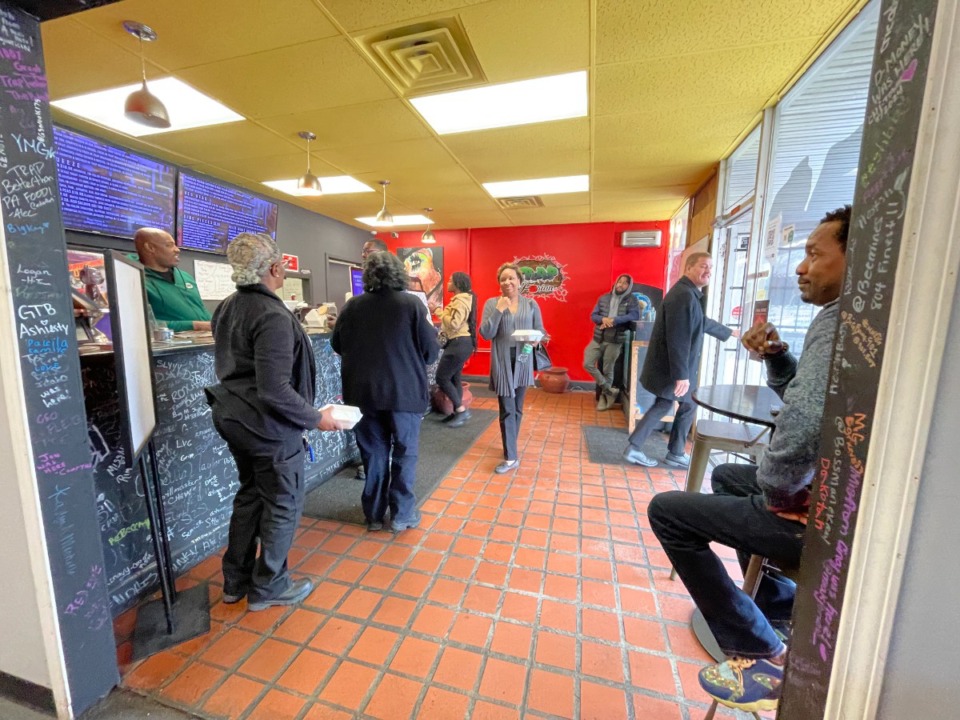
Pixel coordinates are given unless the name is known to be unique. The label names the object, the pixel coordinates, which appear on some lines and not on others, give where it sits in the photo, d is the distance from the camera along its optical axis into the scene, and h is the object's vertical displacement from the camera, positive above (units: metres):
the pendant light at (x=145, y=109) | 2.03 +0.97
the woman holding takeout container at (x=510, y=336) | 2.92 -0.27
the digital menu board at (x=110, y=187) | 2.89 +0.88
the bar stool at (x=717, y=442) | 1.73 -0.63
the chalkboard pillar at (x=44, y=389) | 1.01 -0.27
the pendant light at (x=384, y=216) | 4.13 +0.87
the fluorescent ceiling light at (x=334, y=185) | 4.11 +1.23
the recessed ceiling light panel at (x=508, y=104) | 2.32 +1.26
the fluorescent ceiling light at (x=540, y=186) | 4.08 +1.24
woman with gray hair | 1.45 -0.45
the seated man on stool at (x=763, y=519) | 1.01 -0.65
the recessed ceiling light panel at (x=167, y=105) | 2.39 +1.25
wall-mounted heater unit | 5.81 +0.94
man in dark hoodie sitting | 4.98 -0.39
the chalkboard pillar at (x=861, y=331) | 0.62 -0.05
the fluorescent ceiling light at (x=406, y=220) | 5.87 +1.21
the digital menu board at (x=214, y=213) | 3.79 +0.89
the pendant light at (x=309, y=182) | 3.00 +0.90
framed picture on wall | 6.81 +0.55
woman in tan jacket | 3.67 -0.40
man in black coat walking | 2.83 -0.40
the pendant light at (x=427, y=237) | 5.55 +0.87
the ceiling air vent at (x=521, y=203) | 4.75 +1.22
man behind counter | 2.54 +0.08
